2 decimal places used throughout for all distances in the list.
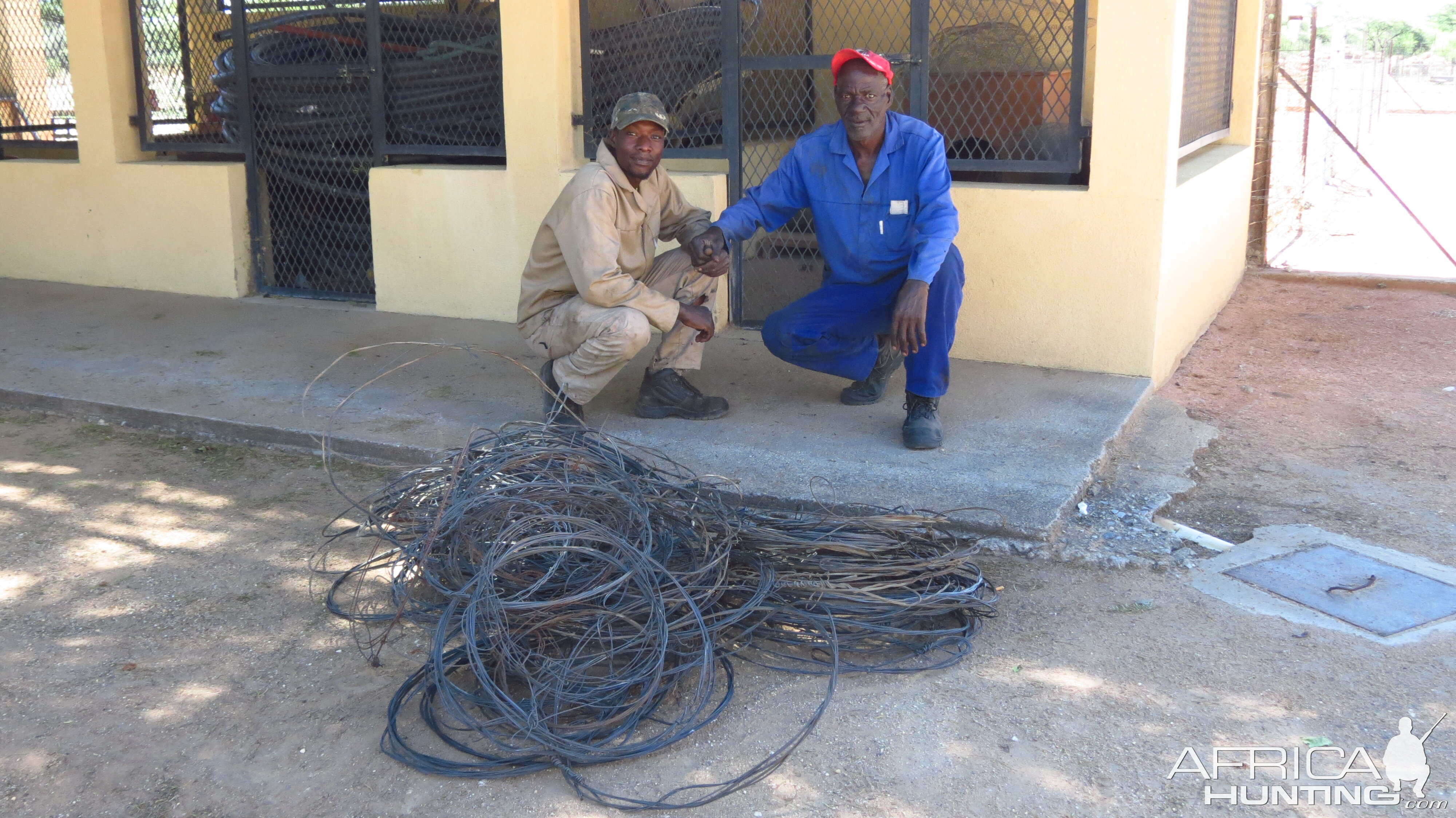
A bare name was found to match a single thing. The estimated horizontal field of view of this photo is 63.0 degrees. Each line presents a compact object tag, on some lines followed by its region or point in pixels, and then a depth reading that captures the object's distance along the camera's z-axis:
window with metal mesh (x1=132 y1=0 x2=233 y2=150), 7.07
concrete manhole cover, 3.18
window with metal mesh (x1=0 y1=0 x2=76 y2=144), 7.81
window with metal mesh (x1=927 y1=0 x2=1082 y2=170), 5.23
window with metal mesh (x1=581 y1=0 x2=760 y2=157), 5.72
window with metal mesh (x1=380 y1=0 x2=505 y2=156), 6.20
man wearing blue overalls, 4.16
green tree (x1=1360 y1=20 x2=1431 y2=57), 22.70
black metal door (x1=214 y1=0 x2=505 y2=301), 6.23
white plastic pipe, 3.64
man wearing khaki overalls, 4.14
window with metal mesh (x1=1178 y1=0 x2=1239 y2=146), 5.56
